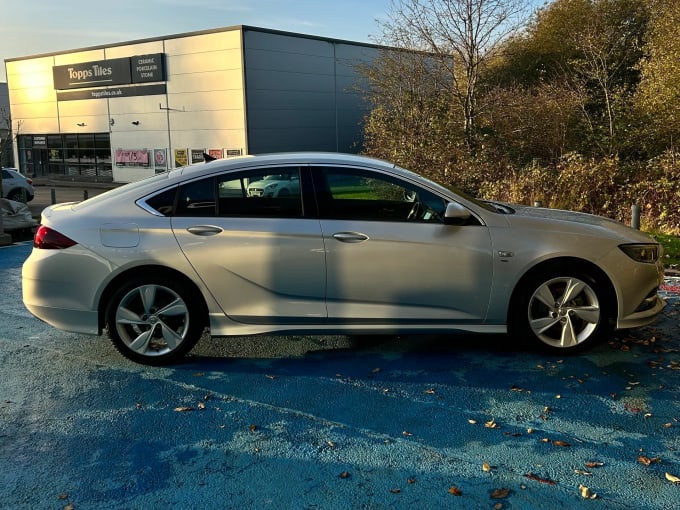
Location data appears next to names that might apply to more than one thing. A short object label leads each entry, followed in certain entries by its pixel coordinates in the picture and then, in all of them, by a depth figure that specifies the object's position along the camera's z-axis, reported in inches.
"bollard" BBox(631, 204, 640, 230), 355.9
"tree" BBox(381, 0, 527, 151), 581.3
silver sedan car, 179.2
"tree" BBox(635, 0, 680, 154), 524.1
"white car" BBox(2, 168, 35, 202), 794.8
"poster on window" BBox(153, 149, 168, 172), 1353.5
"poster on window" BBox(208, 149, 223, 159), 1253.0
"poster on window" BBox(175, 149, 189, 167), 1315.2
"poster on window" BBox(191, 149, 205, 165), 1290.6
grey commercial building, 1227.2
